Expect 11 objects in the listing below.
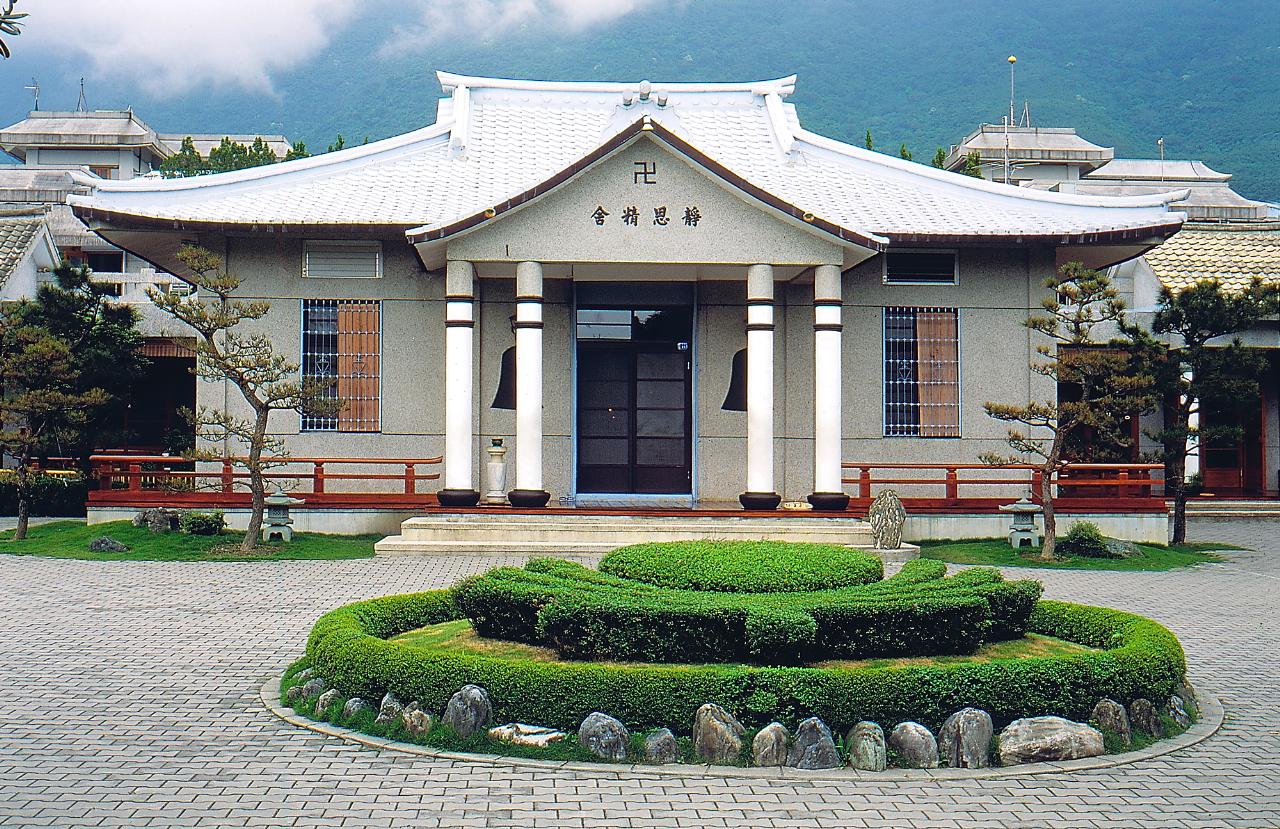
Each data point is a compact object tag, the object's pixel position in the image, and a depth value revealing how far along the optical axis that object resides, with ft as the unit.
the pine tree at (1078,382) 52.85
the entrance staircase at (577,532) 53.01
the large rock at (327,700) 25.90
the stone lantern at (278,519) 56.03
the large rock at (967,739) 23.04
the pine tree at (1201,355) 57.41
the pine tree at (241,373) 52.31
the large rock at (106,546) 52.90
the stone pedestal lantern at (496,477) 57.98
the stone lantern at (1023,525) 57.11
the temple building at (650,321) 60.29
